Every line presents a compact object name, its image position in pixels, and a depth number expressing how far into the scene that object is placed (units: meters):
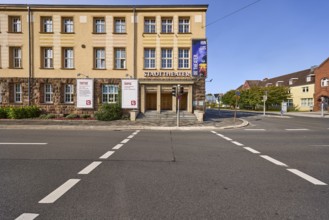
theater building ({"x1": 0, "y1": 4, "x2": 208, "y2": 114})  20.28
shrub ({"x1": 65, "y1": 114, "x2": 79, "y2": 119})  19.35
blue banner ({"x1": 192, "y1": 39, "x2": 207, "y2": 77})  19.77
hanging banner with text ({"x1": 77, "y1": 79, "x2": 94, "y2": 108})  20.22
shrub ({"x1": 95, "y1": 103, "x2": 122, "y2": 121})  18.20
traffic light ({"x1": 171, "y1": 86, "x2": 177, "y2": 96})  15.71
